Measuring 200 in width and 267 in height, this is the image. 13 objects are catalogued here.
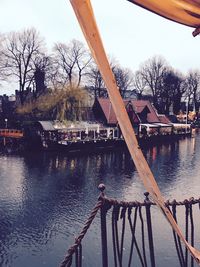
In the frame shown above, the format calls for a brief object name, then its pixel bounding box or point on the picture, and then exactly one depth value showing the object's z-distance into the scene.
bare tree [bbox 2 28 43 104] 42.84
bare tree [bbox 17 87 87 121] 36.16
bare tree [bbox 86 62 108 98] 53.66
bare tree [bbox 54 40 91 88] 50.60
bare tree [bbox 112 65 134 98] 66.38
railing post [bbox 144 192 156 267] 2.99
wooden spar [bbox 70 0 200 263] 1.42
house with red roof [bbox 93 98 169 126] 40.64
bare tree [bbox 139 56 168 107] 69.14
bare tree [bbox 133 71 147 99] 71.51
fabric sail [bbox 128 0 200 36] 1.58
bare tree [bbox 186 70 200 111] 75.44
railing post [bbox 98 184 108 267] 2.79
